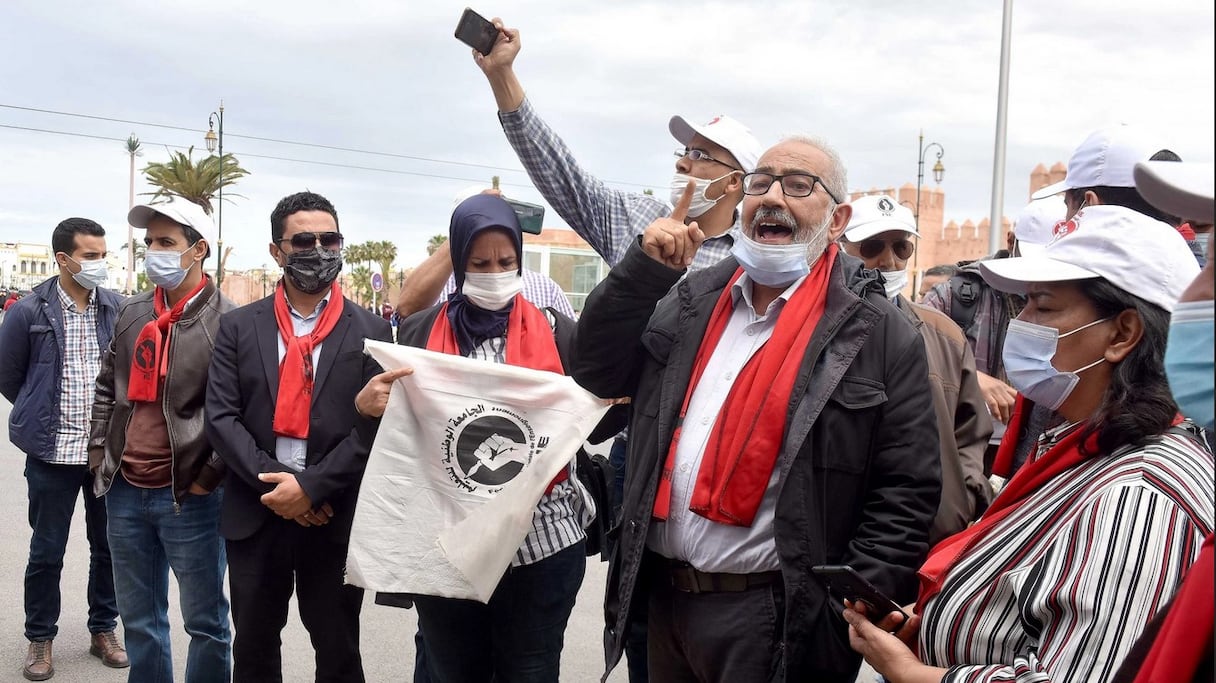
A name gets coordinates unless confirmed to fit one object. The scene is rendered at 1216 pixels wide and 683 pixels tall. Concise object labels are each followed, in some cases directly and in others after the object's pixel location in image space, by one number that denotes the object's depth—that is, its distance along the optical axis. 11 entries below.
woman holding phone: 1.84
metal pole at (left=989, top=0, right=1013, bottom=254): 13.27
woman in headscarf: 3.43
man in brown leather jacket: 4.23
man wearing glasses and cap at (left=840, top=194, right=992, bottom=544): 3.09
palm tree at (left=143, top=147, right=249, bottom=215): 46.19
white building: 131.25
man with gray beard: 2.56
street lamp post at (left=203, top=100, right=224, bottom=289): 30.50
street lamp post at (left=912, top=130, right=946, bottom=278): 24.84
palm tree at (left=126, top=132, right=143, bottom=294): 44.67
